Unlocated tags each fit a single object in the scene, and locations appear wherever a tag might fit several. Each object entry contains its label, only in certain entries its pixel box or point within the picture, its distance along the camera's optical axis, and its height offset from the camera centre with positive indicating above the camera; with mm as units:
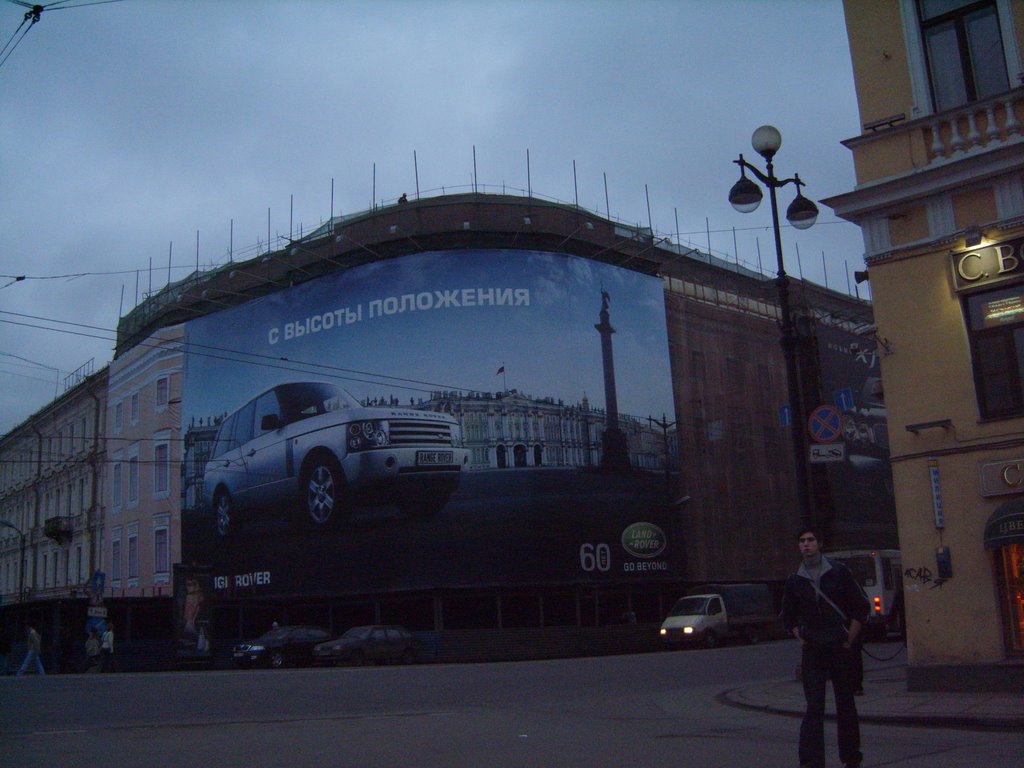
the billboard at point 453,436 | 37656 +5474
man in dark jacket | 7379 -517
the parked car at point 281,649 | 32531 -1803
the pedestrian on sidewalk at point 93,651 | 33094 -1583
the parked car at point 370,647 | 30453 -1828
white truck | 34156 -1670
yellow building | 13500 +3488
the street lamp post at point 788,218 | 15812 +5463
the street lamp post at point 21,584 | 57284 +1165
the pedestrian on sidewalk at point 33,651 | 30312 -1370
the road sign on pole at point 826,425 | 15578 +2015
